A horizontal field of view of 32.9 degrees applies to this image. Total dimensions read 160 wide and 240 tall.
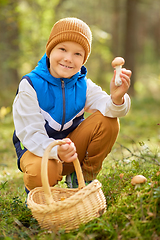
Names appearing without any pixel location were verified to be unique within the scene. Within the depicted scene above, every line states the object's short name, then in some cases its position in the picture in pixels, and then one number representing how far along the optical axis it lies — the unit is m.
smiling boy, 2.12
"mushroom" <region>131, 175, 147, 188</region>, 1.94
